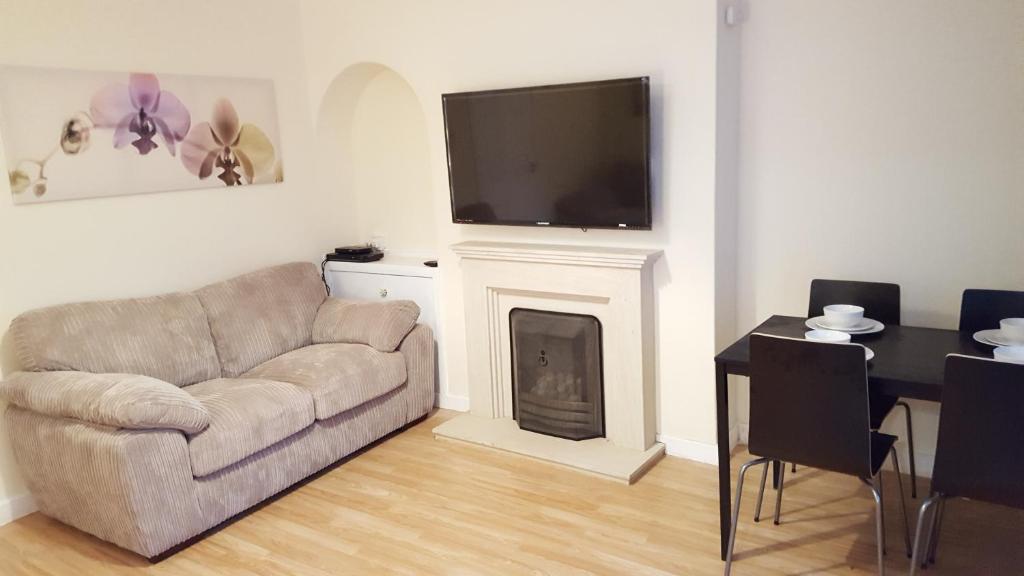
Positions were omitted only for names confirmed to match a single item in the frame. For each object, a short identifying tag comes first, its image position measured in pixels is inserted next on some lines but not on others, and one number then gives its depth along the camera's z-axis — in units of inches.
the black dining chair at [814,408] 89.3
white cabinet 171.2
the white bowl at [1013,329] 95.5
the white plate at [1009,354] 88.8
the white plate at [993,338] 96.3
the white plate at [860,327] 107.3
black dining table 89.5
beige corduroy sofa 113.9
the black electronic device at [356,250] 181.9
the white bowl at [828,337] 102.5
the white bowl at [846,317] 108.1
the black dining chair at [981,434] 79.5
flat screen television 132.2
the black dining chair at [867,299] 118.7
